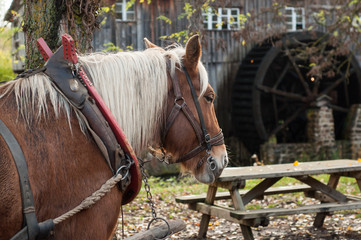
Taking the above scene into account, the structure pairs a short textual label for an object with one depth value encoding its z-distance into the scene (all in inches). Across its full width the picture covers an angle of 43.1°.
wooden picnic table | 193.5
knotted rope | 79.9
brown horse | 80.0
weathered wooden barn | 500.7
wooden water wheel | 543.2
